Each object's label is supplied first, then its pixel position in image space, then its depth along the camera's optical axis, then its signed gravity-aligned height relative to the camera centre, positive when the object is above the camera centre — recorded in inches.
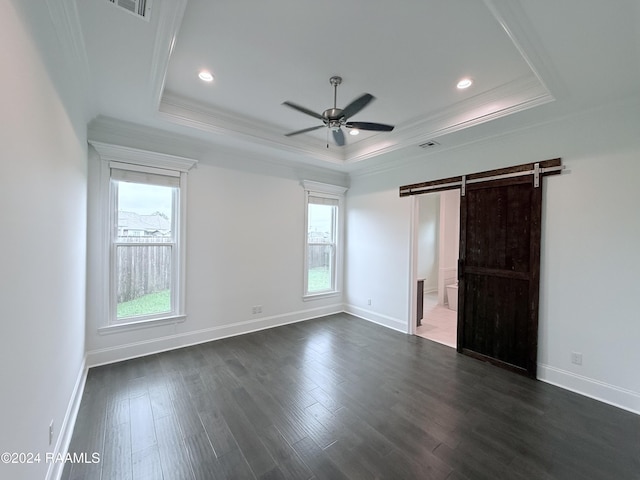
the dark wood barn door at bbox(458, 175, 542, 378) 118.6 -15.7
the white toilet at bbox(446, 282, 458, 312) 230.2 -50.2
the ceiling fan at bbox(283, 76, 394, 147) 88.4 +43.4
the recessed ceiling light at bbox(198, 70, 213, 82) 100.7 +61.1
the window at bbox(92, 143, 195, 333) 122.0 -2.4
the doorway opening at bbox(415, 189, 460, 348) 179.7 -28.1
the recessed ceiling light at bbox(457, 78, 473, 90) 103.3 +61.7
